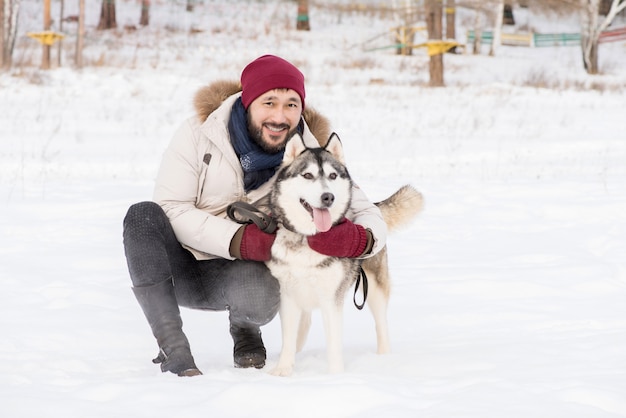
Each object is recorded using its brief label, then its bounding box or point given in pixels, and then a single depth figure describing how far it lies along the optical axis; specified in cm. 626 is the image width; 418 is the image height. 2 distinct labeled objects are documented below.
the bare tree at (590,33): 2369
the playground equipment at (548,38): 3000
